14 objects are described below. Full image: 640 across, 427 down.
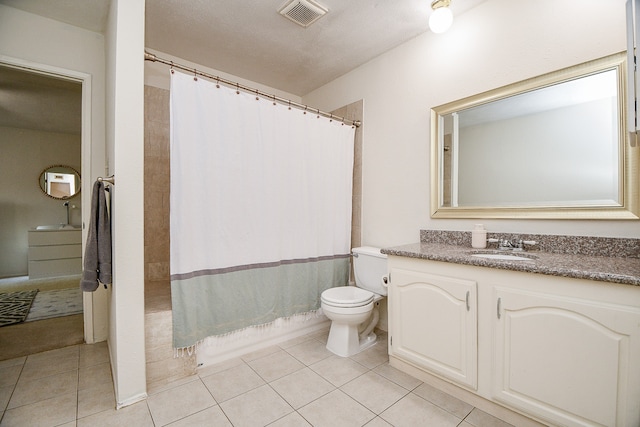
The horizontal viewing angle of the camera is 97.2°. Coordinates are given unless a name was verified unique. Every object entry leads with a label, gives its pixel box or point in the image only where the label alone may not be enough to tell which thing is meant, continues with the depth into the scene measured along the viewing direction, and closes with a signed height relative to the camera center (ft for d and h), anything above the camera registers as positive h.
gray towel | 5.18 -0.69
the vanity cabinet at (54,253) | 14.25 -2.18
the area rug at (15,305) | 8.72 -3.37
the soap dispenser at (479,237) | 5.83 -0.54
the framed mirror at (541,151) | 4.66 +1.19
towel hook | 5.06 +0.58
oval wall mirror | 15.74 +1.68
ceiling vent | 6.00 +4.41
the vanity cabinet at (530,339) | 3.53 -1.93
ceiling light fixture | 5.49 +3.78
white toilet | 6.47 -2.16
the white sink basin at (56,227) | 14.63 -0.86
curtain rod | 5.38 +2.83
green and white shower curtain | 5.73 +0.05
